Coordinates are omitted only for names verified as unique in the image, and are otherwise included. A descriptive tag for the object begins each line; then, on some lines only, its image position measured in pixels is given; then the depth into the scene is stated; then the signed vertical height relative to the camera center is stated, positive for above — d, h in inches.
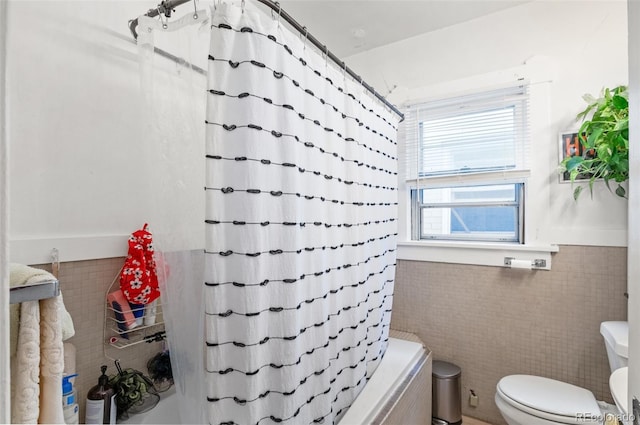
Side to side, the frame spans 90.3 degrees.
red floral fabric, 50.7 -9.4
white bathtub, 52.5 -33.1
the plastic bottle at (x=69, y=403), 41.1 -25.3
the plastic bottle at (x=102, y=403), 46.8 -28.1
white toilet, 55.8 -34.5
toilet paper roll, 72.6 -11.1
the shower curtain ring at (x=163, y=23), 41.8 +25.7
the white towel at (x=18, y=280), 17.8 -3.8
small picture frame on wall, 68.7 +14.9
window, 78.2 +13.3
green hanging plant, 59.5 +14.4
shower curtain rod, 40.8 +26.9
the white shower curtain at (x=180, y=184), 40.2 +3.9
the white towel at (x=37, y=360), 17.3 -8.4
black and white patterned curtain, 36.2 -1.3
